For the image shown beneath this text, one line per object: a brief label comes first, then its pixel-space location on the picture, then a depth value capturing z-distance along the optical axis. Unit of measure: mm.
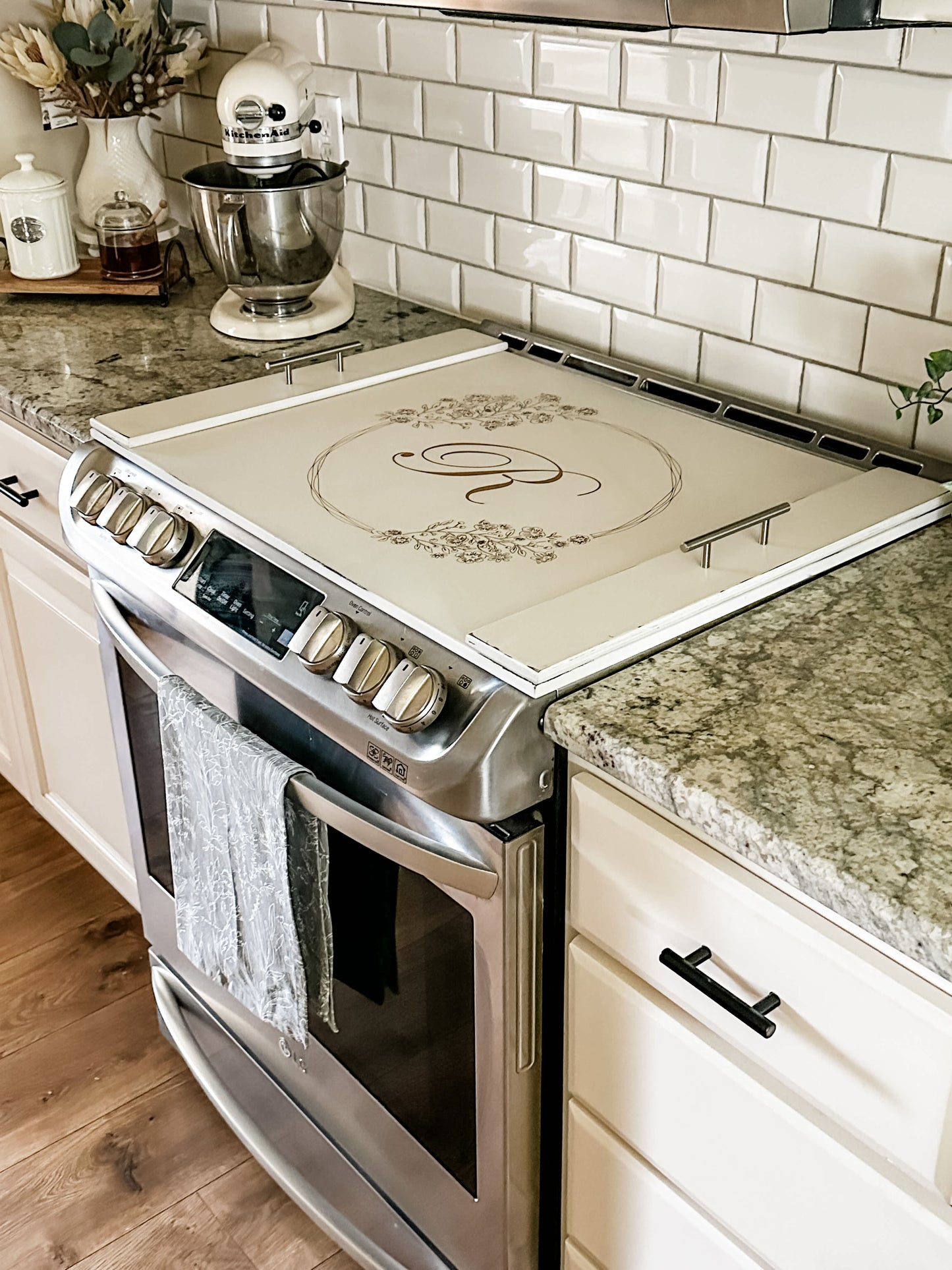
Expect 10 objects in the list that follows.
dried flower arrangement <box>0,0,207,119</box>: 2131
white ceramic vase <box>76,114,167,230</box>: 2289
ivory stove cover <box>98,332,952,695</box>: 1136
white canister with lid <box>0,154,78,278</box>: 2100
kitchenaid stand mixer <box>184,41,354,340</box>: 1789
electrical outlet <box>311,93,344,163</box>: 2066
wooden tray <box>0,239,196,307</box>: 2082
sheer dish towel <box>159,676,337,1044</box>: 1299
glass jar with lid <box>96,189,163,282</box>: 2066
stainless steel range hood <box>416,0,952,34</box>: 1018
